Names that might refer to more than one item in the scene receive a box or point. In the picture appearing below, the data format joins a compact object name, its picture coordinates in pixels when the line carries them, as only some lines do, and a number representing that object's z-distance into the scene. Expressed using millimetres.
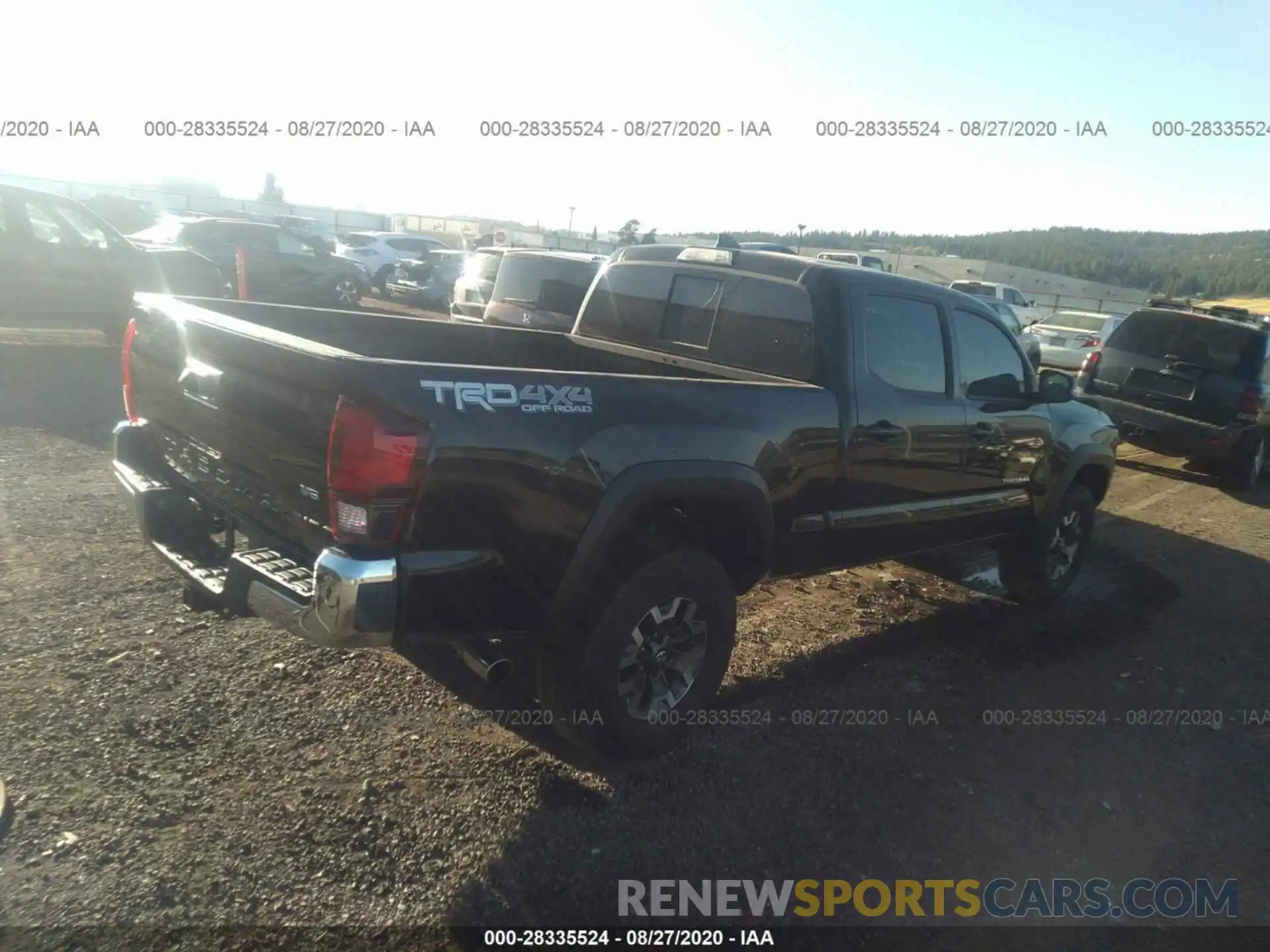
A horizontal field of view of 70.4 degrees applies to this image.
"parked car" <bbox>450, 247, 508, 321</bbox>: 12727
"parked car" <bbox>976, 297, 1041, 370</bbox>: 17422
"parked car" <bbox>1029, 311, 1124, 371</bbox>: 17391
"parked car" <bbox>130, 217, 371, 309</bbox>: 16172
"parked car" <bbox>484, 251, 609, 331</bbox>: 10000
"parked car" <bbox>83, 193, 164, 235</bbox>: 23594
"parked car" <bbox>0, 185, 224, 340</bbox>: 9742
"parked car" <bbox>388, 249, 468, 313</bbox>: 20844
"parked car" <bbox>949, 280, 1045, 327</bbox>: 24359
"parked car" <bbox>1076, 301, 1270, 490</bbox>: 9492
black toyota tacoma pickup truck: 2691
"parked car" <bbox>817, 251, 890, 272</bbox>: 20341
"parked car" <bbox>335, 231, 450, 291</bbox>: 22969
